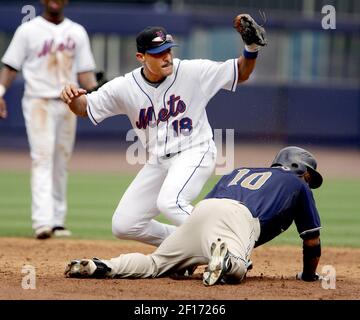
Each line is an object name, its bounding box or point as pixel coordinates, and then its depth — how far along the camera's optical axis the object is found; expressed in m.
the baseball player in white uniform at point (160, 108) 13.08
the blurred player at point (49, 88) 18.31
